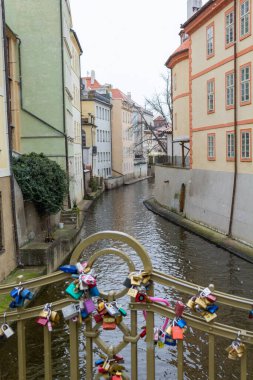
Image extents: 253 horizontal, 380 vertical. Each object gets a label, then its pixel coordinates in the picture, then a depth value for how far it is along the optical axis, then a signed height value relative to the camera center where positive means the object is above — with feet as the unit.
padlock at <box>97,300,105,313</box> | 11.19 -3.58
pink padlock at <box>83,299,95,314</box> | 11.11 -3.55
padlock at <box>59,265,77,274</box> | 11.07 -2.64
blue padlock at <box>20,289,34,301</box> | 11.48 -3.33
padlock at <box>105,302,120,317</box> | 11.10 -3.62
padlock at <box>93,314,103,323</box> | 11.32 -3.90
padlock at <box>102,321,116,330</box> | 11.20 -4.05
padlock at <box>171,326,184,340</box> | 10.66 -4.05
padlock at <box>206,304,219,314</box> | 10.60 -3.46
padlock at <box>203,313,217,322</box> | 10.60 -3.65
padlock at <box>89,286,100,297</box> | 11.21 -3.24
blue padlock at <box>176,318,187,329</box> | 10.74 -3.85
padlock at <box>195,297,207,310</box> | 10.56 -3.32
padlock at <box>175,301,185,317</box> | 10.68 -3.50
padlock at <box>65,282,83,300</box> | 11.21 -3.22
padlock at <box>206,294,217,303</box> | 10.52 -3.20
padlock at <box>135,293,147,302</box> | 11.00 -3.31
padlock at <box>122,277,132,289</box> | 10.91 -2.95
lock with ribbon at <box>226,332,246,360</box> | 10.34 -4.28
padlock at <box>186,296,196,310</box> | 10.70 -3.37
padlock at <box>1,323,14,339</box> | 11.79 -4.33
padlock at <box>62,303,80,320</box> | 11.15 -3.67
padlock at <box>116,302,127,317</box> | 11.25 -3.70
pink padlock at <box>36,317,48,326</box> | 11.41 -3.98
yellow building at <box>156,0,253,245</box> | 61.41 +5.53
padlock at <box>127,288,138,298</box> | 10.85 -3.14
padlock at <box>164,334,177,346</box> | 11.10 -4.41
